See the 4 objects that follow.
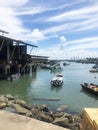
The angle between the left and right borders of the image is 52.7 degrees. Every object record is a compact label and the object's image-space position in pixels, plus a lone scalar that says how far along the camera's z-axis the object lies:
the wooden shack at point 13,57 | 19.27
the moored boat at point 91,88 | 12.25
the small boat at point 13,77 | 18.35
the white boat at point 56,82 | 16.22
